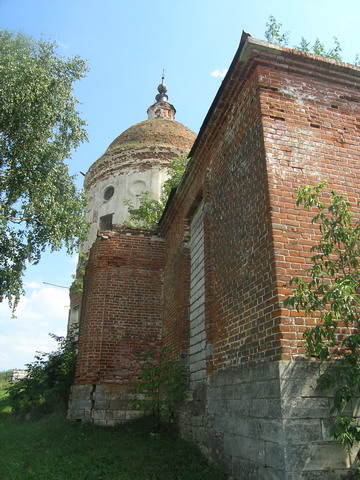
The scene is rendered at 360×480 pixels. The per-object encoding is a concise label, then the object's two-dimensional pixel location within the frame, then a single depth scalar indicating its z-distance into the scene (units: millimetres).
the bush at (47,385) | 11438
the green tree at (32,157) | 9930
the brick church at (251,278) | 3830
